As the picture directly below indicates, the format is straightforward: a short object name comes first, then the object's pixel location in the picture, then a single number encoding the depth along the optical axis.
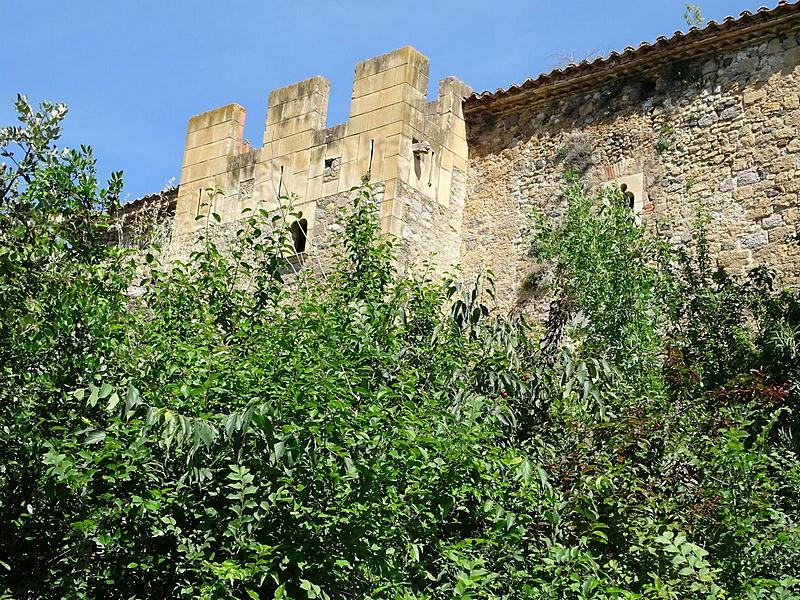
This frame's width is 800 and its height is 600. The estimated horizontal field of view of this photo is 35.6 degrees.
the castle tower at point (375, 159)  12.63
